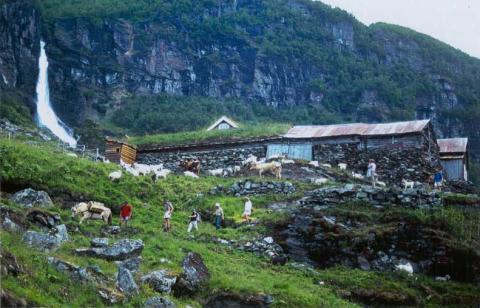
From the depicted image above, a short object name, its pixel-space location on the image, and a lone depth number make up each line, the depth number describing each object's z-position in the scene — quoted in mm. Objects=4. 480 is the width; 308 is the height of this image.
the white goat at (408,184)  37662
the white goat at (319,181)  37094
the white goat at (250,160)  41688
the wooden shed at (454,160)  51188
